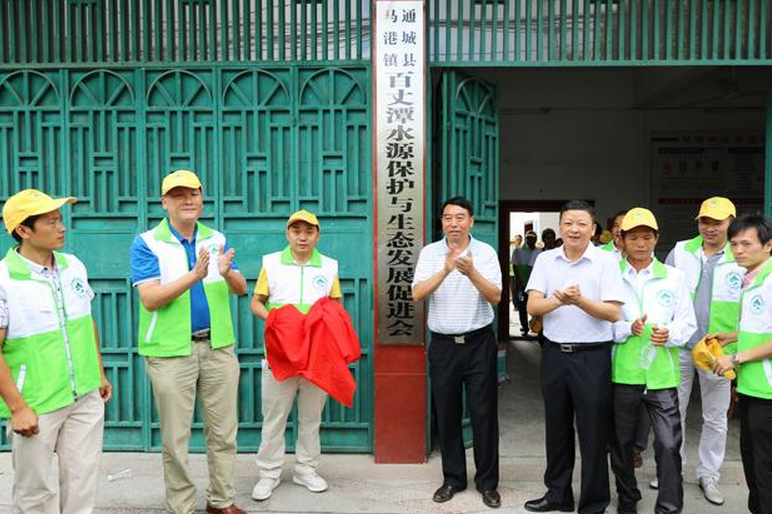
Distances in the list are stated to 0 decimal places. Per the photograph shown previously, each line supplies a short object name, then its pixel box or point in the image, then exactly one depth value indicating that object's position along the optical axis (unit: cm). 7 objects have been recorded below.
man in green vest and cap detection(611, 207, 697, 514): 354
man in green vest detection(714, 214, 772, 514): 308
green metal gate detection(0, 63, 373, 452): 464
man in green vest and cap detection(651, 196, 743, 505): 388
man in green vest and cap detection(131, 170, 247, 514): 340
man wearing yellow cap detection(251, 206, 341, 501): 397
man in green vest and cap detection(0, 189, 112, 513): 280
